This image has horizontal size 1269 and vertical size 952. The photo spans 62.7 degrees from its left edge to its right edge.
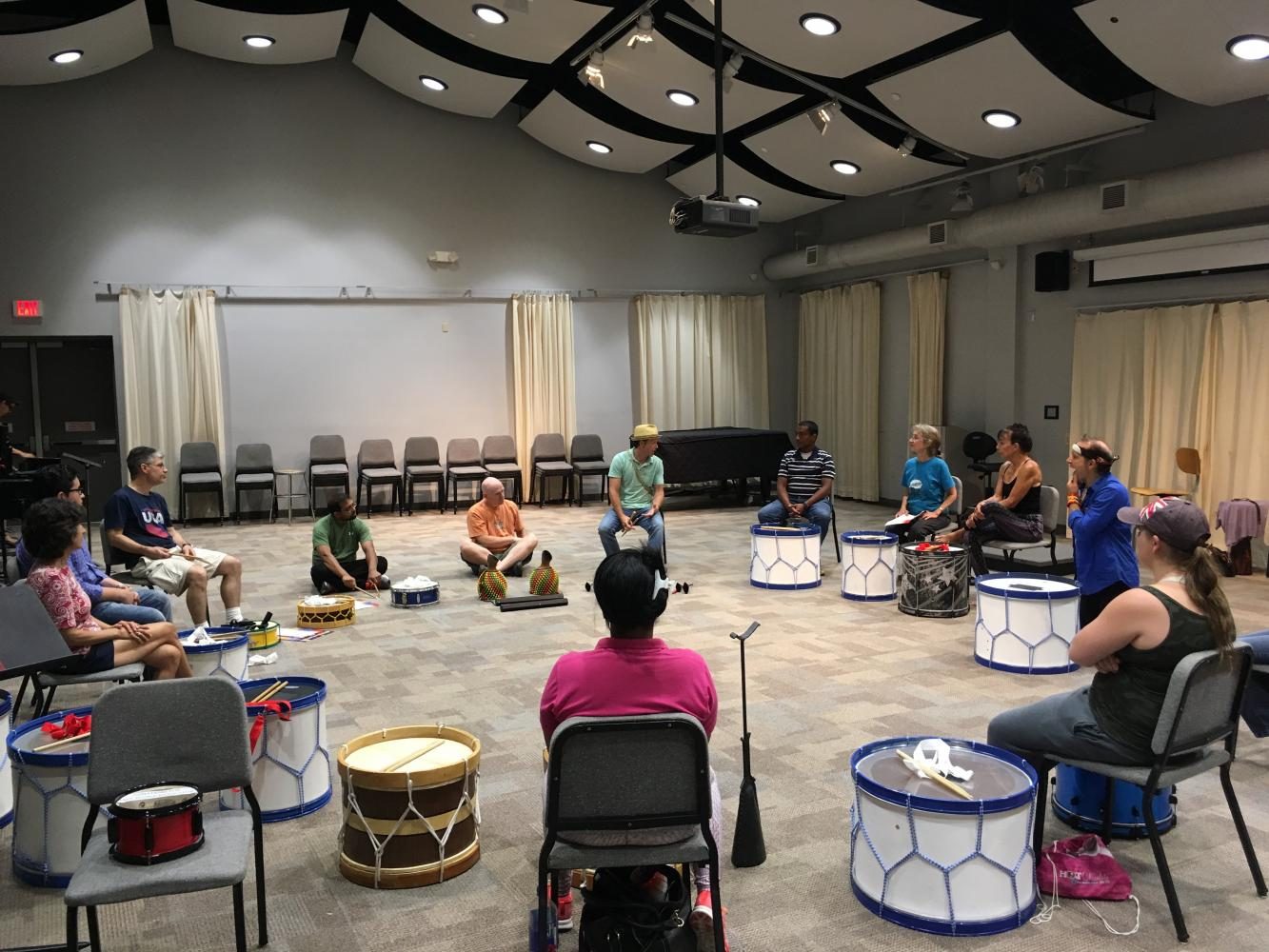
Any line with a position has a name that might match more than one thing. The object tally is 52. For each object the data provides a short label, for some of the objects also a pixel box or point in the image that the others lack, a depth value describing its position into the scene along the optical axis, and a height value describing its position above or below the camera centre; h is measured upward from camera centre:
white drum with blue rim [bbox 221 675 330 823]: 3.44 -1.19
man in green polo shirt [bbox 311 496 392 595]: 7.06 -1.07
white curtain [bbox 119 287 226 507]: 10.77 +0.31
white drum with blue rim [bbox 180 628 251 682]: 4.55 -1.13
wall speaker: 9.36 +1.06
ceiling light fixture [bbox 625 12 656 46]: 7.64 +2.69
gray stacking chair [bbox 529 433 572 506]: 12.12 -0.74
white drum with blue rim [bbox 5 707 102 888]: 3.00 -1.18
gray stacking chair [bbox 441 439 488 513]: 11.80 -0.74
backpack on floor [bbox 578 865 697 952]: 2.35 -1.20
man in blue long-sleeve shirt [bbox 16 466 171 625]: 4.53 -0.89
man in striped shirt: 7.84 -0.71
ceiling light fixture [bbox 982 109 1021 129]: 8.16 +2.13
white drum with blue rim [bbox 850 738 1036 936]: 2.67 -1.20
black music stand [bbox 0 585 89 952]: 3.16 -0.73
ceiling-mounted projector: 6.35 +1.08
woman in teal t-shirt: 7.04 -0.68
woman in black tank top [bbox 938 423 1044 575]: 6.61 -0.78
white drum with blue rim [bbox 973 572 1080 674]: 5.12 -1.18
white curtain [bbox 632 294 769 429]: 12.86 +0.41
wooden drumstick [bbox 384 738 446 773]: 3.05 -1.08
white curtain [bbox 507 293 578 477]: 12.23 +0.34
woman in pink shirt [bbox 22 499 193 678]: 3.82 -0.72
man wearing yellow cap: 7.61 -0.71
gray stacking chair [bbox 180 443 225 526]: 10.77 -0.71
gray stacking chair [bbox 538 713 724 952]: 2.28 -0.87
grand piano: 11.42 -0.69
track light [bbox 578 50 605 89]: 8.31 +2.61
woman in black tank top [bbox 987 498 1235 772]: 2.77 -0.67
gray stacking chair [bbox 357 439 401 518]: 11.54 -0.73
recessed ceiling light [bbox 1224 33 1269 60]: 6.35 +2.08
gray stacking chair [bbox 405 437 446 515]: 11.64 -0.72
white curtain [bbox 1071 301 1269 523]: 7.80 -0.04
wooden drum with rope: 3.00 -1.22
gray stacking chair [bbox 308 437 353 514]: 11.15 -0.68
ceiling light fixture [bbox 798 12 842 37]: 7.23 +2.57
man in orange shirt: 7.64 -1.05
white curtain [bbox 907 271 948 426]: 10.89 +0.48
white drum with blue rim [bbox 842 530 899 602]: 6.78 -1.15
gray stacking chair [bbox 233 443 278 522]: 11.09 -0.70
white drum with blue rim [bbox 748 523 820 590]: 7.16 -1.14
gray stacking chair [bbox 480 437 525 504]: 12.09 -0.70
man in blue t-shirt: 5.68 -0.78
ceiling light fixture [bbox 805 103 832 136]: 8.69 +2.33
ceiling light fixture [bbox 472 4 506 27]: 8.67 +3.20
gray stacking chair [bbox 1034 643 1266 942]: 2.70 -0.94
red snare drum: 2.39 -0.99
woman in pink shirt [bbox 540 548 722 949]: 2.45 -0.66
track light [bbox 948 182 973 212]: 9.89 +1.80
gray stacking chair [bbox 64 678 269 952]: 2.57 -0.89
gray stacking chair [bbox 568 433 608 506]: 12.23 -0.76
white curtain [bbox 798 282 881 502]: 11.97 +0.19
